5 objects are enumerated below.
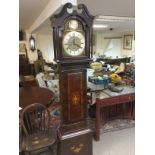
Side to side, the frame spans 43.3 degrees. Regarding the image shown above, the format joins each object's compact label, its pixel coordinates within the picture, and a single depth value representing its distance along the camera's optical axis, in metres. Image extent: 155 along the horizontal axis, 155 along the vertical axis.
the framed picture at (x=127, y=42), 9.74
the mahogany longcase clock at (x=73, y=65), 2.01
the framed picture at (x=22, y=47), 7.58
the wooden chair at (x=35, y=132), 2.15
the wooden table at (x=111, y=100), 3.02
